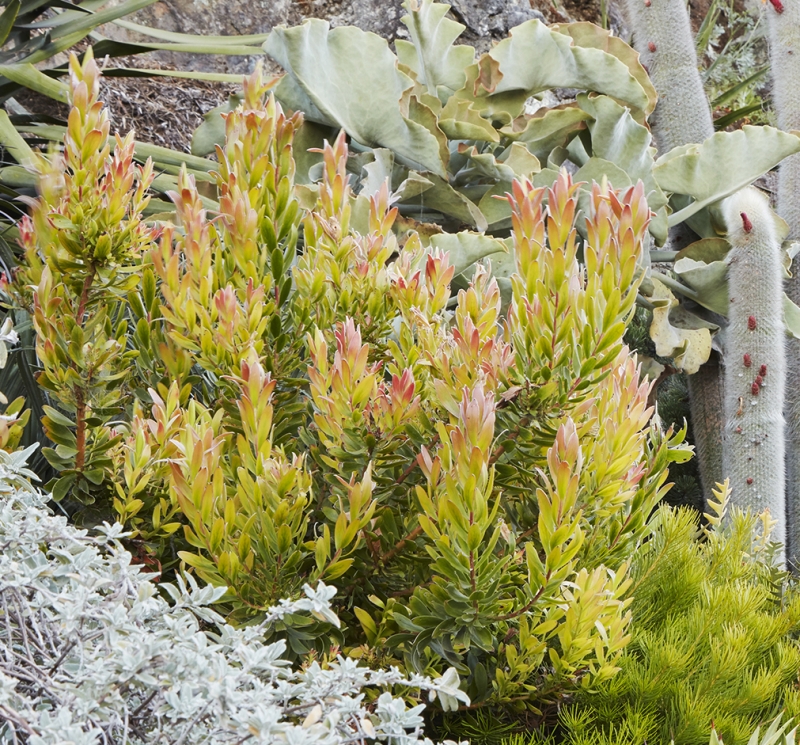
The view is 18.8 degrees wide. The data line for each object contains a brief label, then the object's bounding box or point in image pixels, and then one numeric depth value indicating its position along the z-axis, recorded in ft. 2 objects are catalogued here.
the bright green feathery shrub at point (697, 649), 8.23
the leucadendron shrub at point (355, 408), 7.05
